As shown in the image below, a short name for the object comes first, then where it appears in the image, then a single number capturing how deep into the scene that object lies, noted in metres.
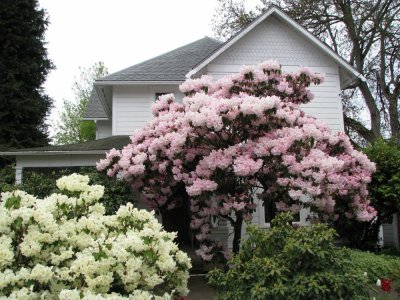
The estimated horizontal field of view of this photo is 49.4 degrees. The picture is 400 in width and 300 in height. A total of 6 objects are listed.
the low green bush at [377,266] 7.16
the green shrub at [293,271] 4.30
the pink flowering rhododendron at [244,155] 8.12
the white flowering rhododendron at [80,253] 3.70
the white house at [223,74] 12.32
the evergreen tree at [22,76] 21.89
